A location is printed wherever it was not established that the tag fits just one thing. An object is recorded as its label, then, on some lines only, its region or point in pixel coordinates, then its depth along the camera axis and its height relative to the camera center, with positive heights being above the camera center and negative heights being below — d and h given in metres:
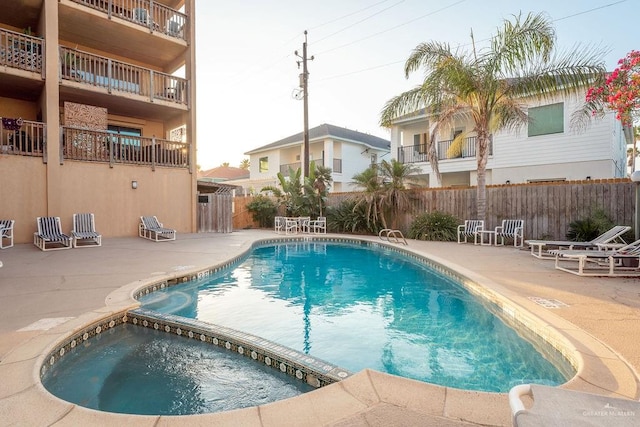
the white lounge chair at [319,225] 16.95 -0.87
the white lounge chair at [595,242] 8.08 -0.87
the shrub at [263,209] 20.06 -0.07
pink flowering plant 6.05 +2.12
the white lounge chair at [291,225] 16.72 -0.86
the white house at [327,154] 26.83 +4.45
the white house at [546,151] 15.33 +2.67
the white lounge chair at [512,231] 11.59 -0.84
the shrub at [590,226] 10.16 -0.60
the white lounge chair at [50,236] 10.30 -0.82
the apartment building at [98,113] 11.35 +3.85
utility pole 18.69 +6.21
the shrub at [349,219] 16.03 -0.58
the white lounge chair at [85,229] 11.11 -0.72
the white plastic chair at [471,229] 12.28 -0.81
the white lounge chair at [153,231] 12.54 -0.81
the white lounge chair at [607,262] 6.60 -1.15
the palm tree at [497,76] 10.56 +4.13
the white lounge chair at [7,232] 10.34 -0.70
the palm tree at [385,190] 14.86 +0.73
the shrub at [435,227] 13.43 -0.78
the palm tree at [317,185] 17.80 +1.15
